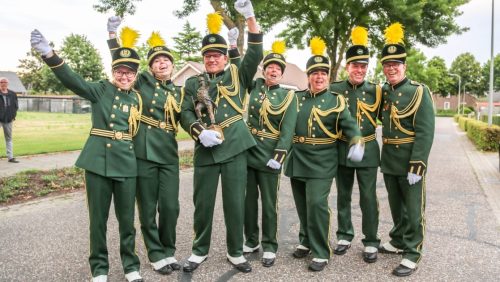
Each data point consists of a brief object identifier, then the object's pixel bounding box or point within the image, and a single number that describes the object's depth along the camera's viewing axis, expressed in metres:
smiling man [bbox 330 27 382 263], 4.25
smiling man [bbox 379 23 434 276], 3.92
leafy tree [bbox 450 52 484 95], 88.12
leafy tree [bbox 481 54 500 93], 87.06
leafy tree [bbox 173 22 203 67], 50.31
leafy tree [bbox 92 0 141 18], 12.47
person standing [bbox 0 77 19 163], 9.70
